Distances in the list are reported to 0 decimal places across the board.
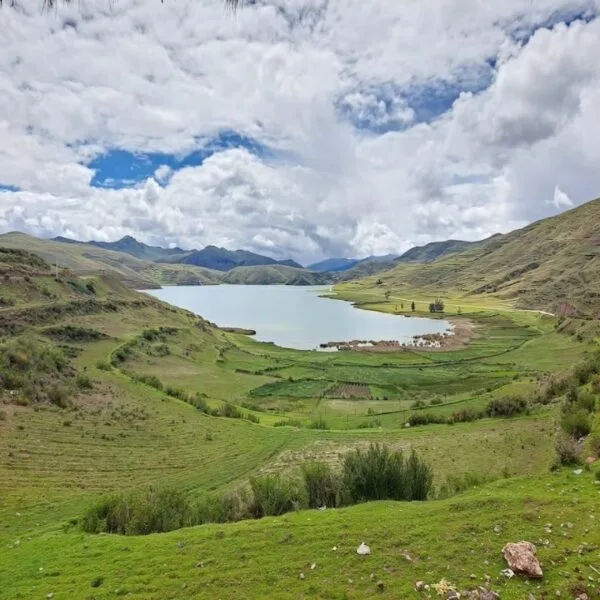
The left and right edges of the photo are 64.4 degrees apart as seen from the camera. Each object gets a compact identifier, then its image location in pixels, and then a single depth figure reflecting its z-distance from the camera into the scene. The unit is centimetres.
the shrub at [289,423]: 3988
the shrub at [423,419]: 3534
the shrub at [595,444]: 1732
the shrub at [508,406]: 3278
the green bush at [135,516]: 1683
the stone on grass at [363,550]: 1205
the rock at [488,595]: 973
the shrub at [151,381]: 4916
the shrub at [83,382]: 4088
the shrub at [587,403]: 2223
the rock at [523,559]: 1026
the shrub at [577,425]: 2012
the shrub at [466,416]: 3419
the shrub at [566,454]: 1656
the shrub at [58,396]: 3431
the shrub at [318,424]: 3878
